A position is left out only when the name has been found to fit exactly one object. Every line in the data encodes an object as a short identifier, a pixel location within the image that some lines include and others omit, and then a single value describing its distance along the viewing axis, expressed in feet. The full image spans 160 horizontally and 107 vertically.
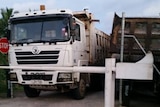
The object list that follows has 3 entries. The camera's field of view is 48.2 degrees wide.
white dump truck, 18.68
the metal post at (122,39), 15.25
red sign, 21.81
